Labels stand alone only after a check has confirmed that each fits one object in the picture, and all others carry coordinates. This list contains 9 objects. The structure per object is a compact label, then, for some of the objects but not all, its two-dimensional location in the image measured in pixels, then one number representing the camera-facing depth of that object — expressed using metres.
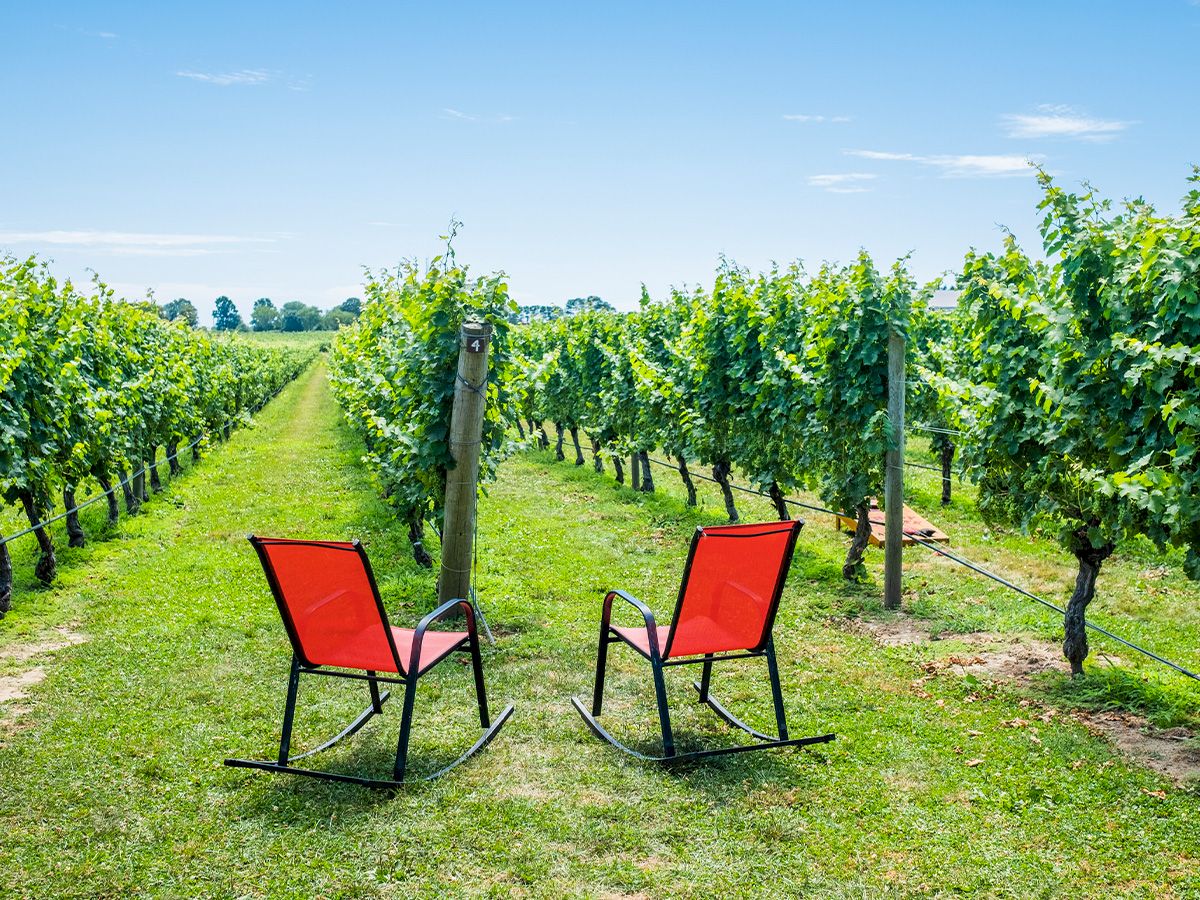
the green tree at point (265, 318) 142.88
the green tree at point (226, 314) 149.62
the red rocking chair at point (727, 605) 4.10
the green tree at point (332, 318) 124.18
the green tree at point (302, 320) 135.88
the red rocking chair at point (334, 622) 3.90
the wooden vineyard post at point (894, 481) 7.21
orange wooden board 9.64
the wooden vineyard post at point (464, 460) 5.65
